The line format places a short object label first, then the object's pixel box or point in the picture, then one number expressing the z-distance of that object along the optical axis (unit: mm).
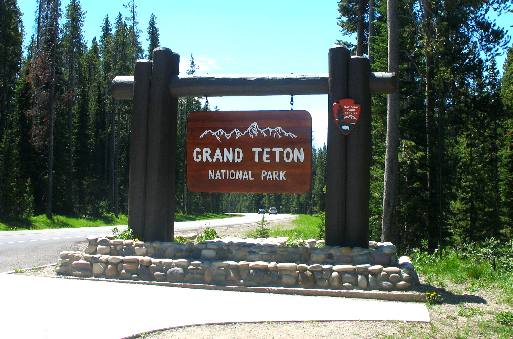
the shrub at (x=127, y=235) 10922
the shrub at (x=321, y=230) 19522
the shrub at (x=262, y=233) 17047
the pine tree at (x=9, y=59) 44022
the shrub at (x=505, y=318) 7075
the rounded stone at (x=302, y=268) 9320
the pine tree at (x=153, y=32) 59938
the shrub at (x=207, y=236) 12023
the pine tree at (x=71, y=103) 41844
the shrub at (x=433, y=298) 8455
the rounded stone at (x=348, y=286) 9078
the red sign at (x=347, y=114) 9984
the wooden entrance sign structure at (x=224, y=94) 9953
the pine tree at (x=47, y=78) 32844
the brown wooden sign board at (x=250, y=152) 10633
